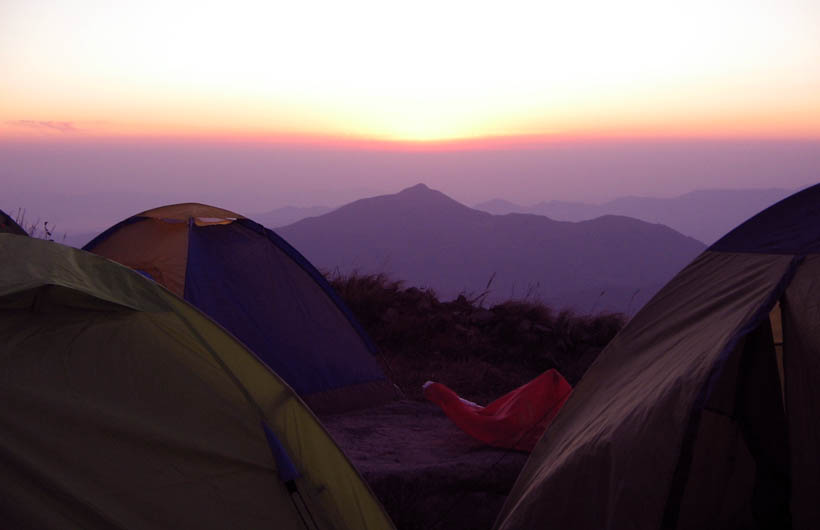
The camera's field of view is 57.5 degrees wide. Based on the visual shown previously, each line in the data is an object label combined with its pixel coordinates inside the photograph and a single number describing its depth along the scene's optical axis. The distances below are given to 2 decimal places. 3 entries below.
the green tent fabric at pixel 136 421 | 2.81
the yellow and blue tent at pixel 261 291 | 6.81
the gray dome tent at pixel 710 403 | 3.08
